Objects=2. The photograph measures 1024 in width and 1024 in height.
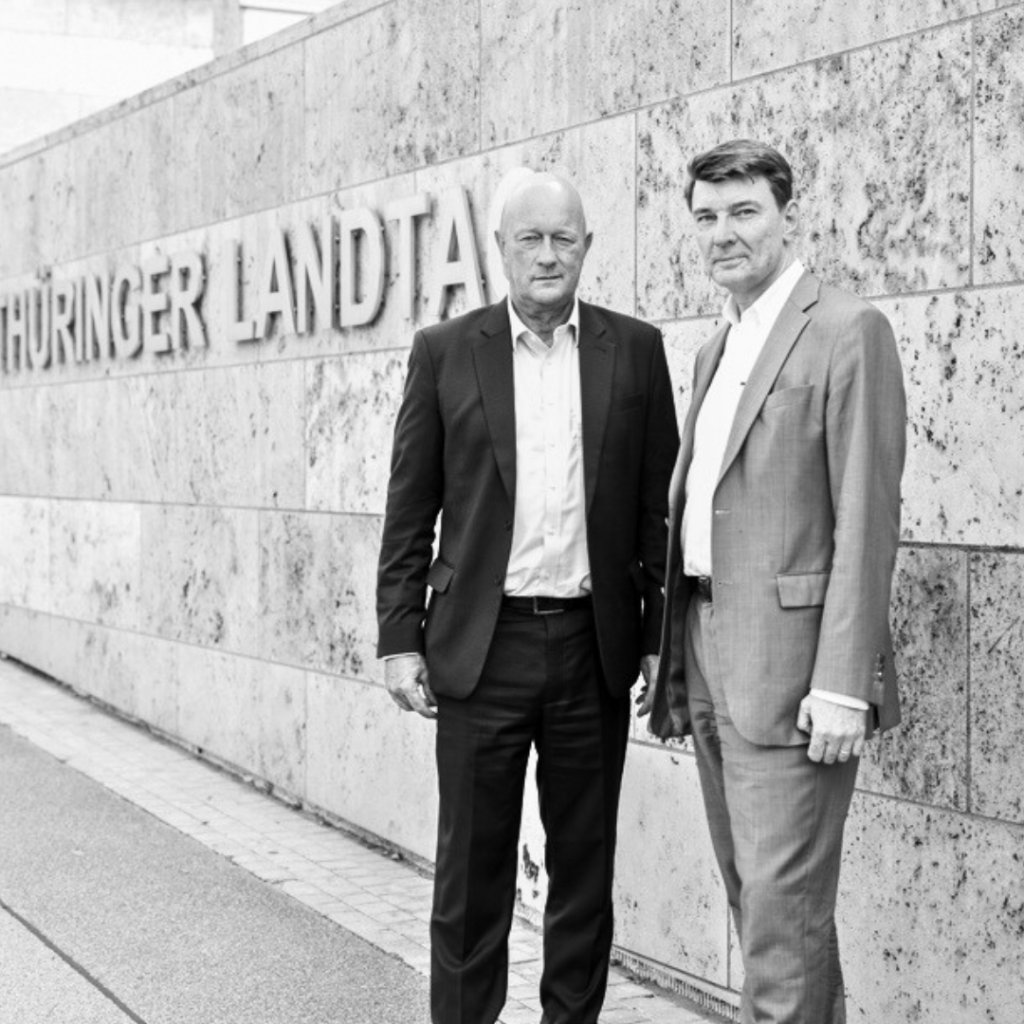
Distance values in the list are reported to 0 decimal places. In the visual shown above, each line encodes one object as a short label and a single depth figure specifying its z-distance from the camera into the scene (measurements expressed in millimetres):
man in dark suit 4301
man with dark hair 3471
